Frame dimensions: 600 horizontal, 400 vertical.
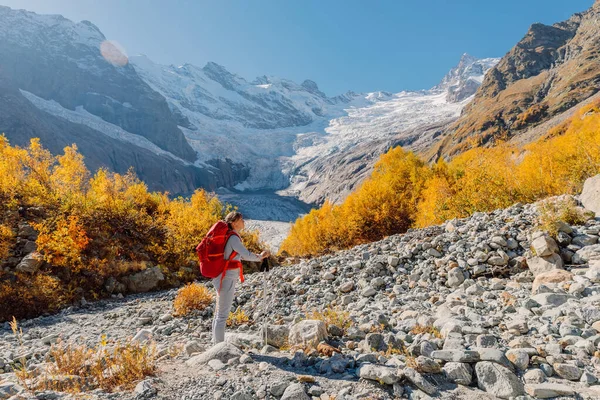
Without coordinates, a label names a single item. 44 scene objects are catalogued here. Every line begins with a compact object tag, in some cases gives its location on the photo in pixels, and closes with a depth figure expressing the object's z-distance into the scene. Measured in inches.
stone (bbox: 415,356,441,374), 146.3
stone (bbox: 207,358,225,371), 171.0
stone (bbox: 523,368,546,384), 135.6
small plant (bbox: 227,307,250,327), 297.4
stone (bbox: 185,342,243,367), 181.0
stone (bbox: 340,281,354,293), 326.6
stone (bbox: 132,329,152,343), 256.5
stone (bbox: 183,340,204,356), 203.9
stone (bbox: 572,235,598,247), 274.4
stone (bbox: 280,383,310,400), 139.0
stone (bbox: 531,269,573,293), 234.8
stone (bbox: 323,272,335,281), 368.2
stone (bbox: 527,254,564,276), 260.5
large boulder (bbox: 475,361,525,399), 133.0
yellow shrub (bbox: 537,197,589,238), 286.8
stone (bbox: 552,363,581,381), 135.7
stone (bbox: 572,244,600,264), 257.8
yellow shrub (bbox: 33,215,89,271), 498.9
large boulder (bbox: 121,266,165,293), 548.5
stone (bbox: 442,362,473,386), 142.0
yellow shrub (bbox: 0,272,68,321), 403.9
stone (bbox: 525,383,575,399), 125.9
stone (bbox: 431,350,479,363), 147.3
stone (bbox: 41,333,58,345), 282.8
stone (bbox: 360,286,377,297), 301.8
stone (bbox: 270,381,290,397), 143.7
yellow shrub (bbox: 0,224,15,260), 478.6
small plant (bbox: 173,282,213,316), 352.8
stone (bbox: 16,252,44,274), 466.9
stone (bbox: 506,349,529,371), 143.9
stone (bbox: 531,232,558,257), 267.1
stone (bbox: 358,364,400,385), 142.0
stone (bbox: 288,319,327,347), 190.4
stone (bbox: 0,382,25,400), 141.5
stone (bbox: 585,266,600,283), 219.9
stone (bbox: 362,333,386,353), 181.8
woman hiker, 214.7
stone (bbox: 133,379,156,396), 145.7
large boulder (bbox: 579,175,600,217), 326.3
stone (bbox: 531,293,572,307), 201.8
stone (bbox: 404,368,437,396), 136.8
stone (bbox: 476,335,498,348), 163.9
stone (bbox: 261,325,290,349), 208.2
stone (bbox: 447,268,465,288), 282.2
